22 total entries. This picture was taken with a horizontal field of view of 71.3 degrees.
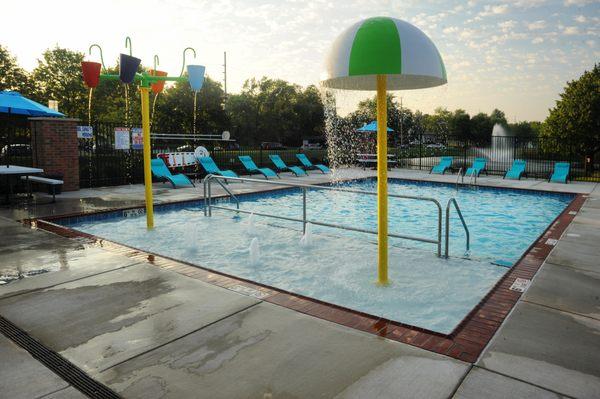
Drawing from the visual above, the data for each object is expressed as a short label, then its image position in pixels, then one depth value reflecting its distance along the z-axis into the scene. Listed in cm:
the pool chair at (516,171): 1931
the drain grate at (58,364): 306
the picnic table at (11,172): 1086
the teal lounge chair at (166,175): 1570
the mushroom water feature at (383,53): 447
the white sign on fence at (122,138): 1620
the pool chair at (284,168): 2080
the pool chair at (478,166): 2020
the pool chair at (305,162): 2281
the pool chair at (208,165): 1747
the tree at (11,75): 3566
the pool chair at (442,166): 2194
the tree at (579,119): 2175
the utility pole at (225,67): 4812
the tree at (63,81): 4397
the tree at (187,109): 4491
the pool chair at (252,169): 1862
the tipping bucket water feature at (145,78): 721
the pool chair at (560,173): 1803
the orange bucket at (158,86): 843
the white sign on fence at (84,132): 1527
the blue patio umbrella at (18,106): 1083
